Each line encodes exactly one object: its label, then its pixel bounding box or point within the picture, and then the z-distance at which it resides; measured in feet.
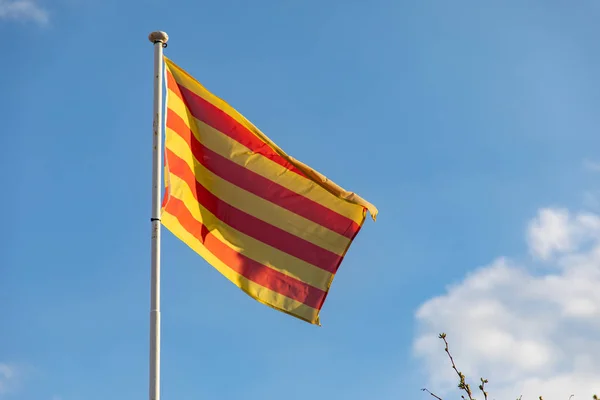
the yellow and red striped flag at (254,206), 77.82
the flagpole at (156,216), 65.72
